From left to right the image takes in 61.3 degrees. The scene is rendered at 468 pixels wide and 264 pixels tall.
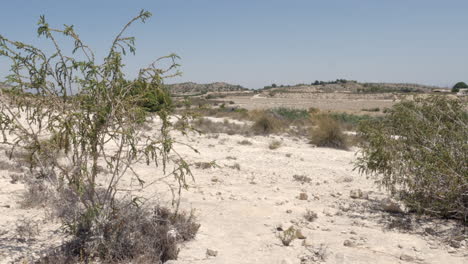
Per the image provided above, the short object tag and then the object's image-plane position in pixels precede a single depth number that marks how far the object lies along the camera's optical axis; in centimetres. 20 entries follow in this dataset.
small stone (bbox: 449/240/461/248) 480
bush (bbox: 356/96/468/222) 536
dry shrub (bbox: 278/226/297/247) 488
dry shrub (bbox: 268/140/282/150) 1382
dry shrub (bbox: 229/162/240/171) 1000
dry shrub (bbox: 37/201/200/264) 410
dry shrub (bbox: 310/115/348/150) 1475
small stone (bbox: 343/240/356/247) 491
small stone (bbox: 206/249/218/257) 454
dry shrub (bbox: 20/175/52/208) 578
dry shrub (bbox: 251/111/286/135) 1805
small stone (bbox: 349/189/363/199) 763
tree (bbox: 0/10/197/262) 398
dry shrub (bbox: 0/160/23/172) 812
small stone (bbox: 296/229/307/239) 512
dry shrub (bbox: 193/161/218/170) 973
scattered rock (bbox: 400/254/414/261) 446
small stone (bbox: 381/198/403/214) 648
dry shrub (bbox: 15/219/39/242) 462
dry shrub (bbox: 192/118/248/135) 1781
